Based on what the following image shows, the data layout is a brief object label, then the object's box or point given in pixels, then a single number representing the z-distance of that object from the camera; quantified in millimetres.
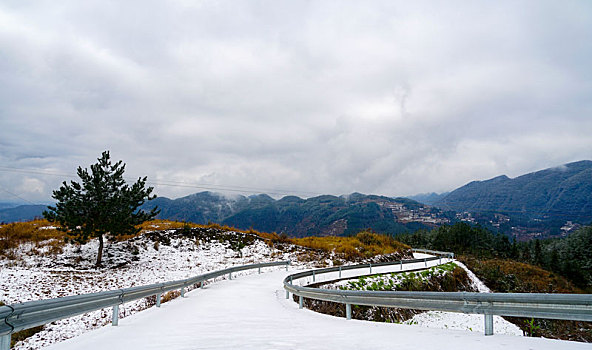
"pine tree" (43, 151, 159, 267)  26922
